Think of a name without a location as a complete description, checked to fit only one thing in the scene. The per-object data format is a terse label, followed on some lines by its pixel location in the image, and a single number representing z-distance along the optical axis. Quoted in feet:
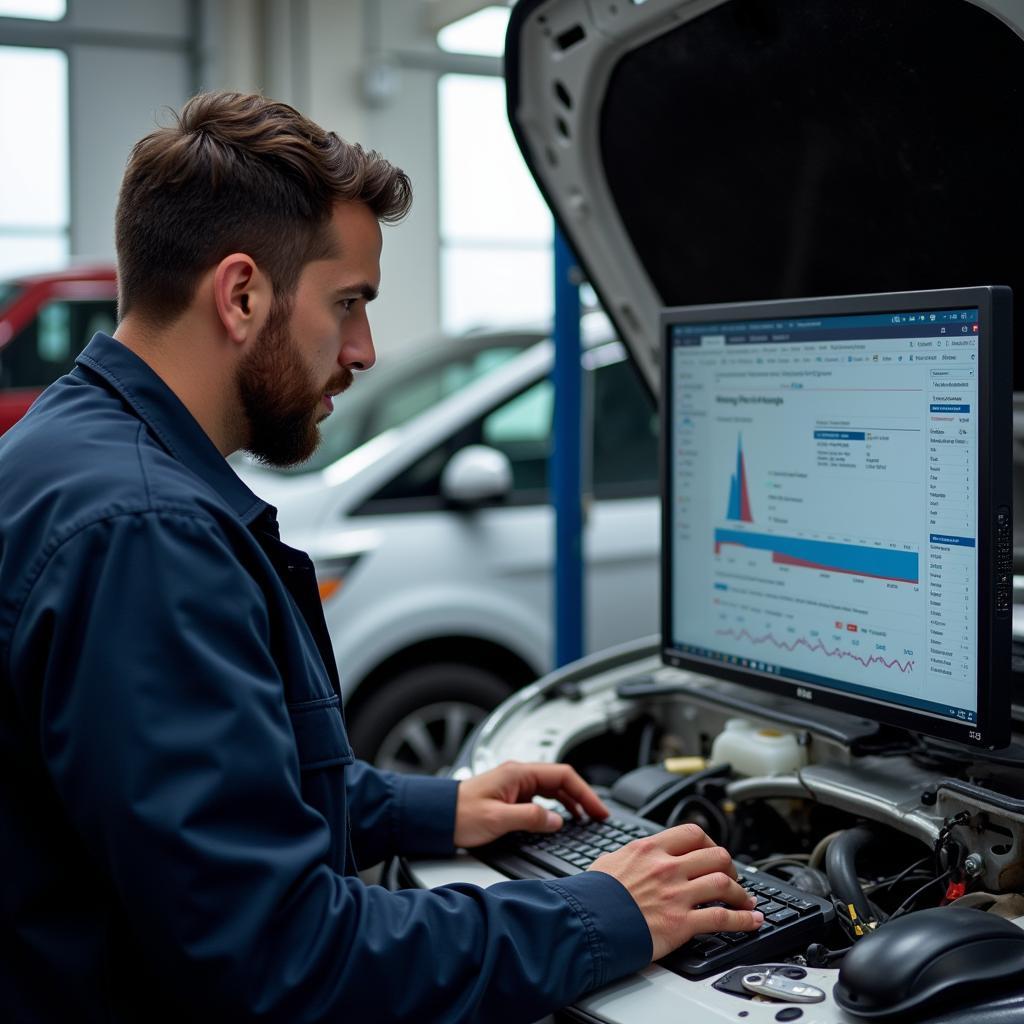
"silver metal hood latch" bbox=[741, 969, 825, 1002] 4.03
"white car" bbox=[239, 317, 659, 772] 12.75
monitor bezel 4.72
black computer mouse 3.70
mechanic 3.64
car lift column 11.33
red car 24.20
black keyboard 4.35
